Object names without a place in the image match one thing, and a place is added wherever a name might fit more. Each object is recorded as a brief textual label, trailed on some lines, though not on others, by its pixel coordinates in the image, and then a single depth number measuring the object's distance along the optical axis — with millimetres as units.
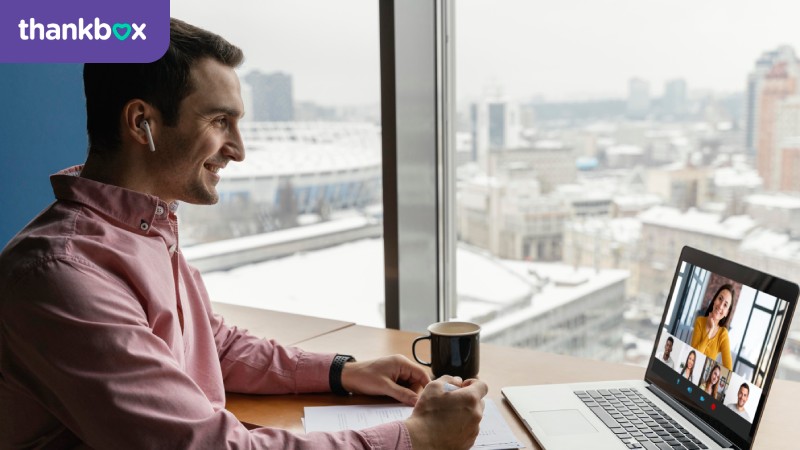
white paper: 1212
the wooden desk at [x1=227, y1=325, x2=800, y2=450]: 1269
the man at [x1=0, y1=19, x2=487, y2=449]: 990
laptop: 1102
